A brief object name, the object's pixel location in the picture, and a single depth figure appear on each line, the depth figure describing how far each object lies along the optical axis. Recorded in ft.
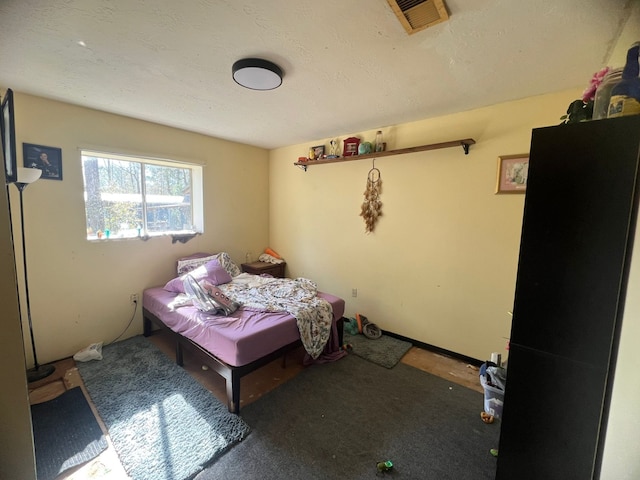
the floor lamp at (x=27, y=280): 6.54
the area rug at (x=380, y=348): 8.82
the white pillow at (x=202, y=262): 10.72
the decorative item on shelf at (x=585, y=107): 3.94
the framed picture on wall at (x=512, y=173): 7.55
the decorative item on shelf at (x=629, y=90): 3.29
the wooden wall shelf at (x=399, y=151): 8.18
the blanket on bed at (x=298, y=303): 7.89
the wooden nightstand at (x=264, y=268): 12.82
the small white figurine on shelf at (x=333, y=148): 11.46
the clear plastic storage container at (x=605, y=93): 3.52
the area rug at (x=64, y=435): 5.03
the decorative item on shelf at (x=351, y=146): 10.68
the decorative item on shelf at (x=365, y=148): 10.21
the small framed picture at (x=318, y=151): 11.84
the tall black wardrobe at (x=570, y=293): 3.29
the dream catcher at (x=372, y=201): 10.45
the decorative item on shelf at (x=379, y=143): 10.07
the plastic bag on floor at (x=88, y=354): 8.32
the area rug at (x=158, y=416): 5.10
